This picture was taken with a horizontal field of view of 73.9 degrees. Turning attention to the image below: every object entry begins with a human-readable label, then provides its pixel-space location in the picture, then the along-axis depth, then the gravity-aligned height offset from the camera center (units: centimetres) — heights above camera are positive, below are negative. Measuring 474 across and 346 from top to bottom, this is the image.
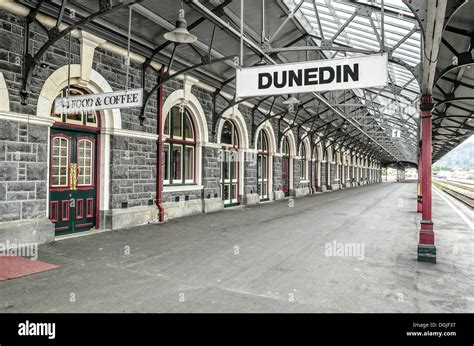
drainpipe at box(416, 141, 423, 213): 1286 -126
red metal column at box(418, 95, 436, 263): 604 -29
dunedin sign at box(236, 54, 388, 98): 421 +142
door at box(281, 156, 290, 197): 2067 +4
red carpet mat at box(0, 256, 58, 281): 500 -156
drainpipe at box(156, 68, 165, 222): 1018 +76
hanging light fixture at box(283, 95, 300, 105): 1175 +282
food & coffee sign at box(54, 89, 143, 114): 626 +152
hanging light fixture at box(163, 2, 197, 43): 603 +279
